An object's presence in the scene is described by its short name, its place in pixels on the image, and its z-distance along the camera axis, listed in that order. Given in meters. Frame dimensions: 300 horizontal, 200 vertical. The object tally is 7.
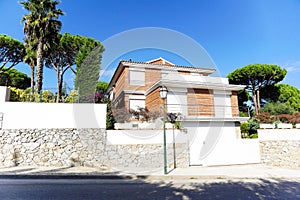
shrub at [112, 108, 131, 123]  9.84
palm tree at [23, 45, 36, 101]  14.52
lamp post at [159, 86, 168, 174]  8.67
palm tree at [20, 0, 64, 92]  12.81
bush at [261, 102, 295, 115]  20.67
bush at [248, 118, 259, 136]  14.84
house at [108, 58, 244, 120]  14.21
